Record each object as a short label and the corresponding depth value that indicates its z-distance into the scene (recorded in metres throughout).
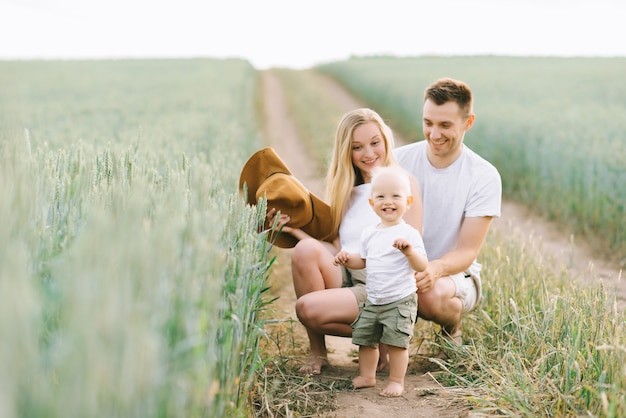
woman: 3.61
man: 3.71
